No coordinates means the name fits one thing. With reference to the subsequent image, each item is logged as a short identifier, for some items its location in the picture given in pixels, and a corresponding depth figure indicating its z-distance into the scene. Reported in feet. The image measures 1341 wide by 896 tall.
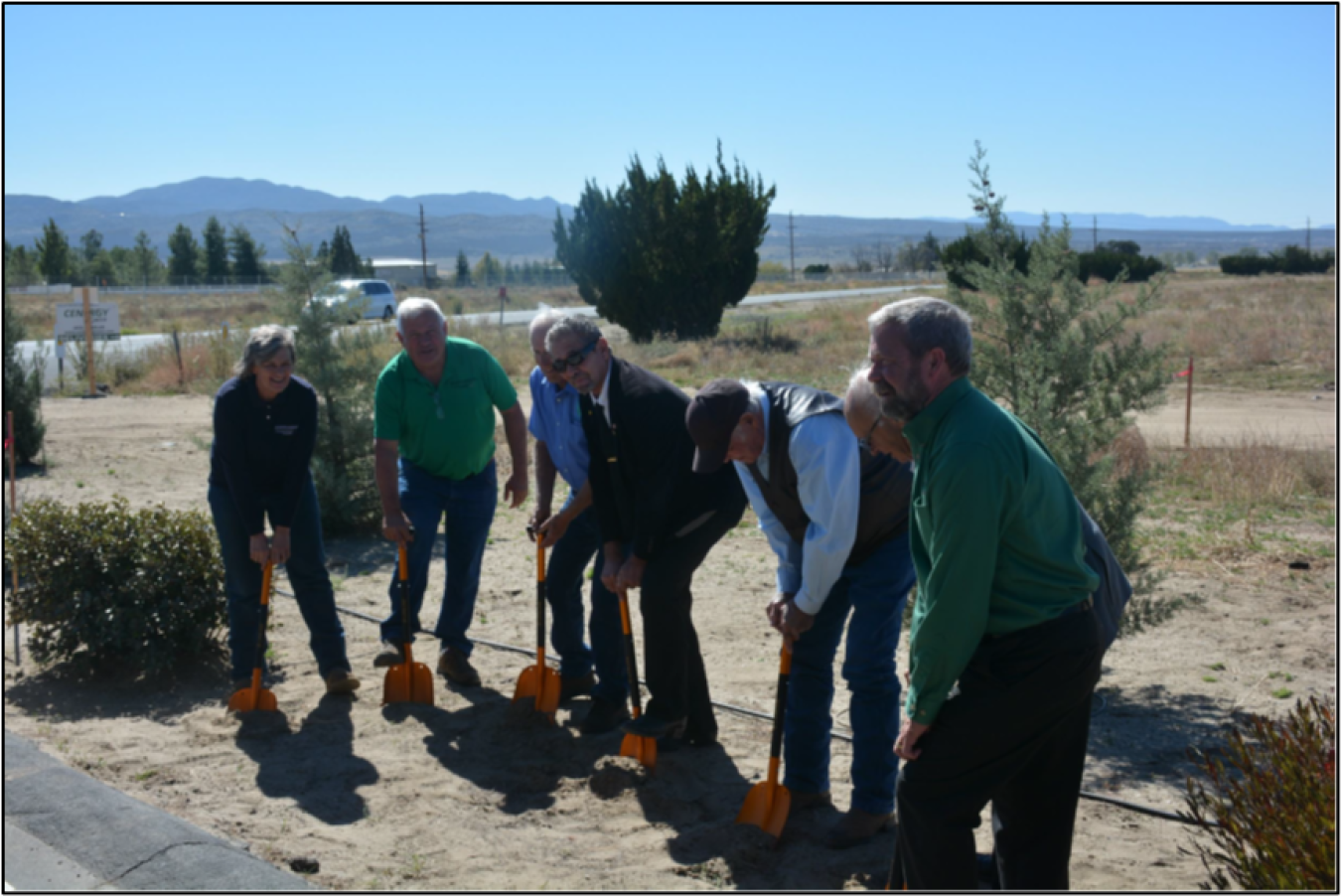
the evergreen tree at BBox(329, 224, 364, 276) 241.55
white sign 65.82
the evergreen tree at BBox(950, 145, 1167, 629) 18.78
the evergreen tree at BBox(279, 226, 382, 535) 31.53
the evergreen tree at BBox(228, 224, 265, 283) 256.03
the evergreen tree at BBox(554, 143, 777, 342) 104.73
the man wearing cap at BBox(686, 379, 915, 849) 12.13
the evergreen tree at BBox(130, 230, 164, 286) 239.71
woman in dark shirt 17.85
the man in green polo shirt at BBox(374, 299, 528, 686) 19.29
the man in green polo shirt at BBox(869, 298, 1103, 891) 8.62
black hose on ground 13.78
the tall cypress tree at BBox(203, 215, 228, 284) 258.98
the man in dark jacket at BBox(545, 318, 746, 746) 14.98
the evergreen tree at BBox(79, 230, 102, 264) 283.79
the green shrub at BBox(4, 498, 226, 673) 19.84
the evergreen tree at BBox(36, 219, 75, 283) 220.76
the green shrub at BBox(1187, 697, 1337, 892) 8.95
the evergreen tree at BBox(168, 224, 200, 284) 256.75
